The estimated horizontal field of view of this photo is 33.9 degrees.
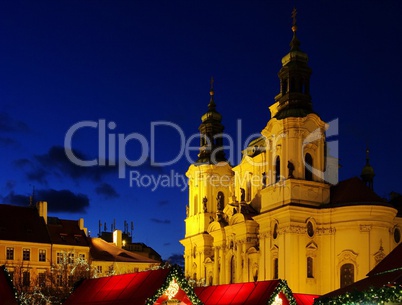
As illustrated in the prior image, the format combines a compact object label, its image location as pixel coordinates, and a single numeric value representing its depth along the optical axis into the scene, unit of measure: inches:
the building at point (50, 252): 1951.3
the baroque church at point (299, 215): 1717.5
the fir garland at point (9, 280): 800.3
